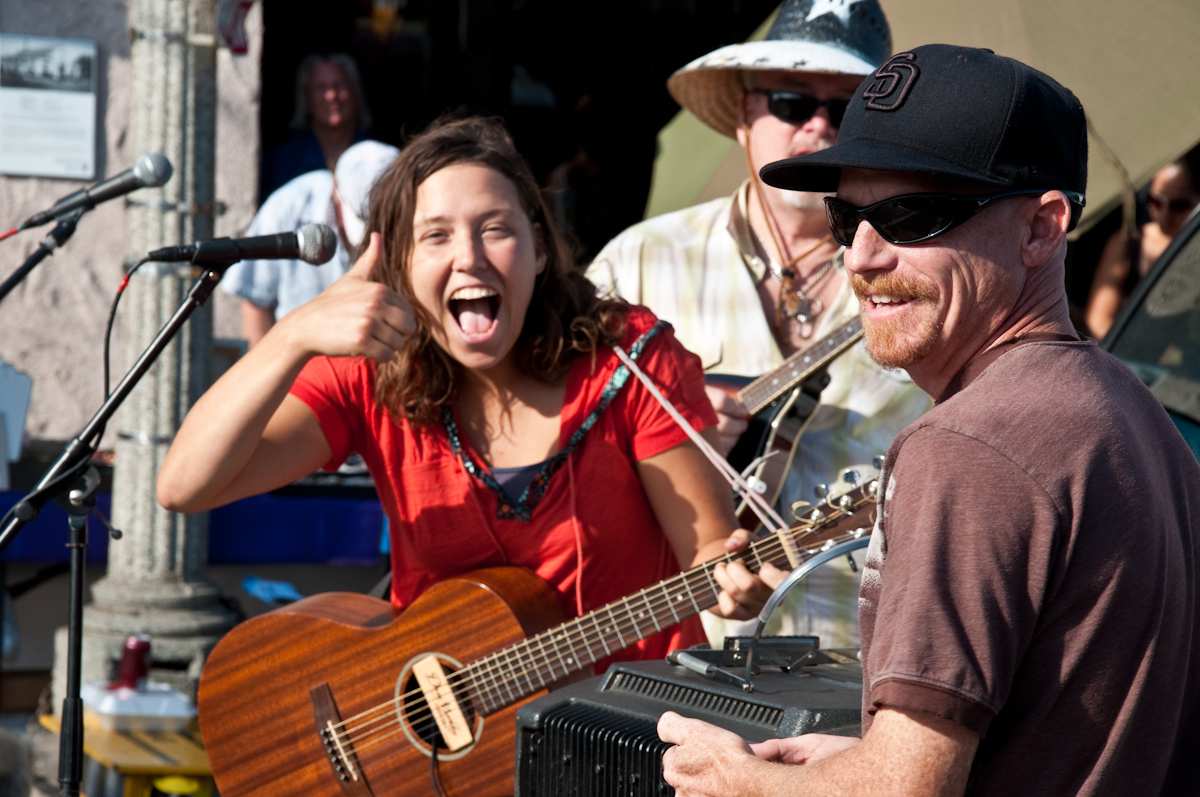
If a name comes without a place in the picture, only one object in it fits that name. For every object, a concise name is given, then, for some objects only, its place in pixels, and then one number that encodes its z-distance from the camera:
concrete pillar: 5.10
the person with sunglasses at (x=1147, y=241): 5.98
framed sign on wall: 6.27
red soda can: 4.55
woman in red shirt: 3.08
